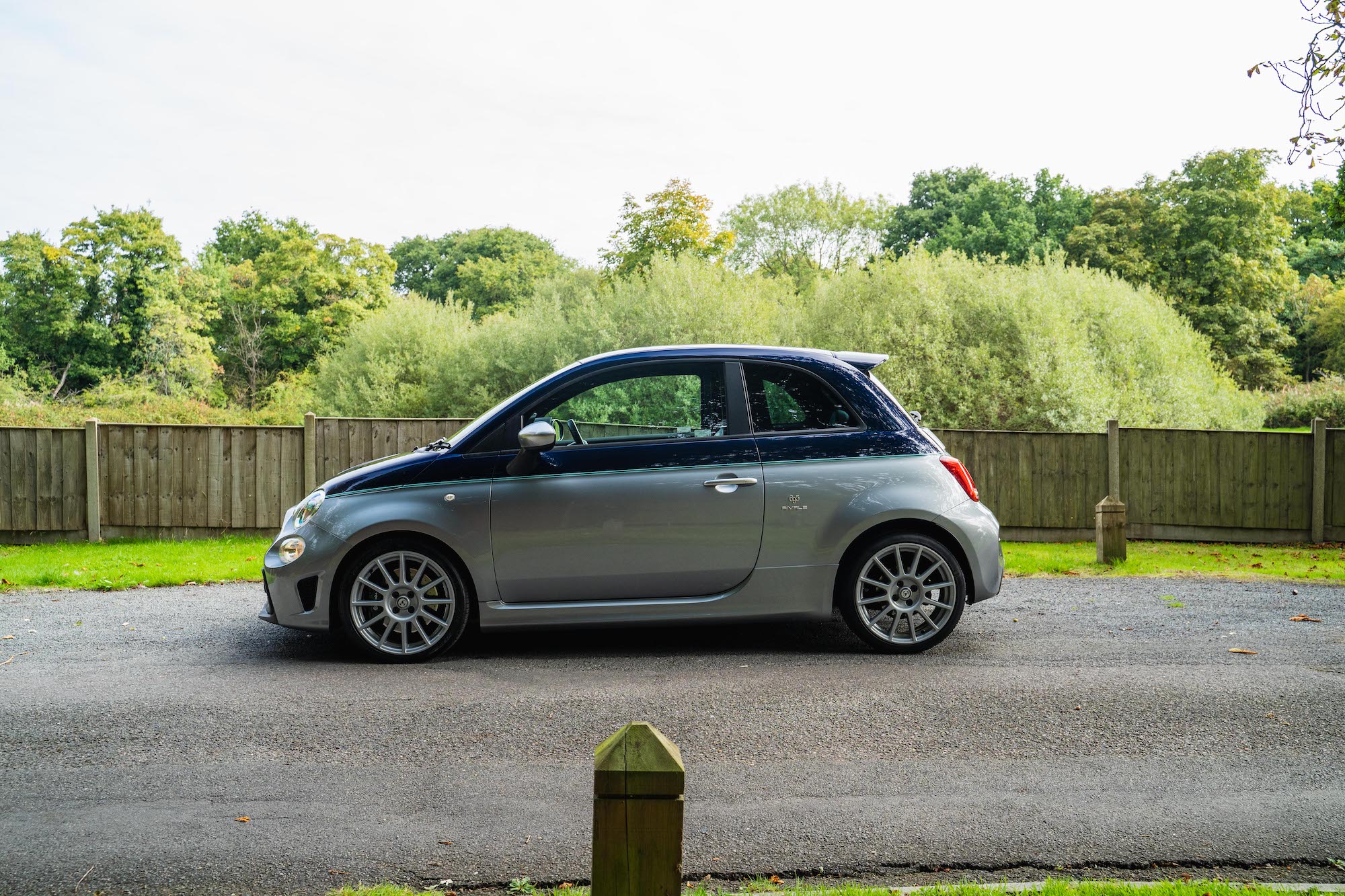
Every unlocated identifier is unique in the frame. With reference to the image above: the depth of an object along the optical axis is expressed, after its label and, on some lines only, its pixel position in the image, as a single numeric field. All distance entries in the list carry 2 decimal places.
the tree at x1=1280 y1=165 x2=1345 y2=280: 54.12
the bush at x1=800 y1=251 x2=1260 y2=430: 20.72
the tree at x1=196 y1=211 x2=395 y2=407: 48.34
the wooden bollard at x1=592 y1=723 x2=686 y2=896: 2.08
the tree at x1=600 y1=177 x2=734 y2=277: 39.94
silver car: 6.26
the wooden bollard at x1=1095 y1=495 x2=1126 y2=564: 11.31
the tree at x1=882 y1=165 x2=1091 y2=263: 51.44
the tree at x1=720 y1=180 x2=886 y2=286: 55.12
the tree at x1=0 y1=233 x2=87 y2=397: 44.94
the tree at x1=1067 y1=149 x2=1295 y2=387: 40.81
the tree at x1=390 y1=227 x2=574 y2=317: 66.44
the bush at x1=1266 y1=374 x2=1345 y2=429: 35.06
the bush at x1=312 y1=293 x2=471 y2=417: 28.72
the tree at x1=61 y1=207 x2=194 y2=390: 45.75
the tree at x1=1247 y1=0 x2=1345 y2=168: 9.66
